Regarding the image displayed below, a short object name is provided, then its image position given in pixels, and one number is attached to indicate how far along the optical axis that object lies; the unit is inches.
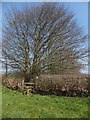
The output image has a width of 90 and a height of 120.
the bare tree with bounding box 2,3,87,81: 229.0
